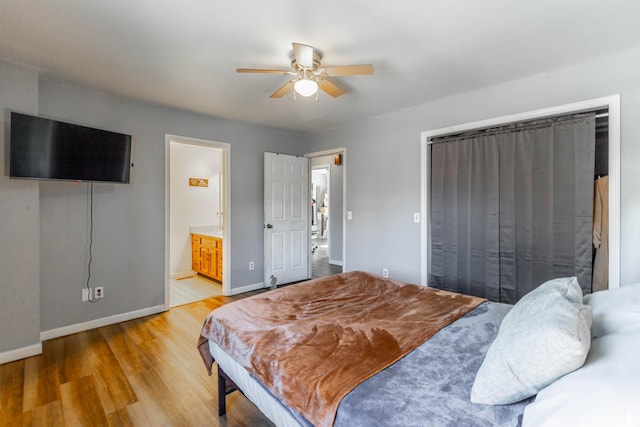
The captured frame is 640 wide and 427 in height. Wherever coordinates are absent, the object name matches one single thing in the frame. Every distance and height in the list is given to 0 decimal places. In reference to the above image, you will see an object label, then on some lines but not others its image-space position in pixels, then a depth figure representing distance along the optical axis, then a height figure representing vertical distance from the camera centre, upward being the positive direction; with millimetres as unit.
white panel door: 4441 -103
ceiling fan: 1999 +1057
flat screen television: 2312 +532
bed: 878 -624
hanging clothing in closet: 2381 -184
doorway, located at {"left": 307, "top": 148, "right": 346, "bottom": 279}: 5988 -227
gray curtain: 2479 +44
